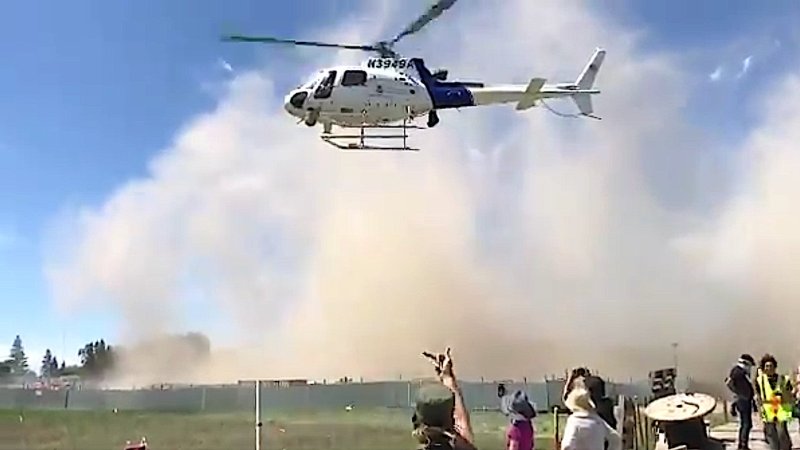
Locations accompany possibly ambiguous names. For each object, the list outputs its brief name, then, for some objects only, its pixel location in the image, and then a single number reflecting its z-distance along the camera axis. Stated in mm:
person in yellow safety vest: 13609
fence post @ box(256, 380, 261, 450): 14041
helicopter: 30062
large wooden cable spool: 4199
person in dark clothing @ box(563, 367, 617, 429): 5879
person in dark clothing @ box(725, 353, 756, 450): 14391
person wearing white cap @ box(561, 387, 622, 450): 5422
